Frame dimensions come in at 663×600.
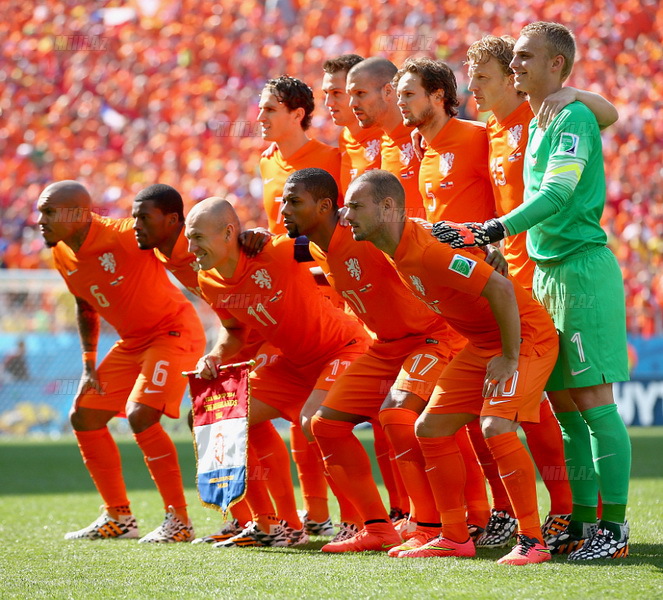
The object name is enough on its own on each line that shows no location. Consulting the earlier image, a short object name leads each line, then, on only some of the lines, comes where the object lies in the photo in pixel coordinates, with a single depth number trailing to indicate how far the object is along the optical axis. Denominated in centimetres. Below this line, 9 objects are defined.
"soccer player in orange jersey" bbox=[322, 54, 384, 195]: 1218
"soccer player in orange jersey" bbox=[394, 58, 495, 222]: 1061
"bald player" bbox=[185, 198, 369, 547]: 1055
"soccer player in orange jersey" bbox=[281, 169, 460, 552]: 975
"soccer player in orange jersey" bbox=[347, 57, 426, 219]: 1155
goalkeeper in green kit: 887
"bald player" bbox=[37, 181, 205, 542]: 1166
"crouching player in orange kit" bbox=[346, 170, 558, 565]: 863
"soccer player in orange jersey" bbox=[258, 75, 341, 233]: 1239
